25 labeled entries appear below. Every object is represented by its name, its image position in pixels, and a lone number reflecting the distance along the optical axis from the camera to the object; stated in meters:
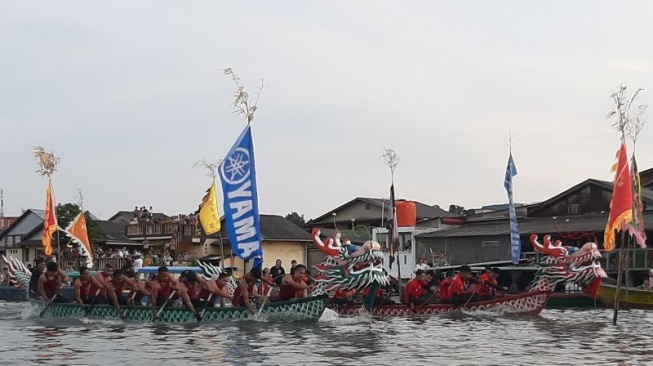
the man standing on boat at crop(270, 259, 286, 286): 32.97
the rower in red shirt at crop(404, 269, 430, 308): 25.89
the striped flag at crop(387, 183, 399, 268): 36.12
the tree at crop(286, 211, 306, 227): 98.68
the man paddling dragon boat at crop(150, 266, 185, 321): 22.77
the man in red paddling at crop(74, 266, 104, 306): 24.64
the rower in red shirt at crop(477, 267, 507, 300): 26.19
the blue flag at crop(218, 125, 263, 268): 21.80
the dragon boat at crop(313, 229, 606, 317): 21.59
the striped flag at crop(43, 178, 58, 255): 39.53
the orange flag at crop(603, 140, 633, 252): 20.34
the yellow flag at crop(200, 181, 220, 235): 39.91
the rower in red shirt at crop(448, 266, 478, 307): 25.81
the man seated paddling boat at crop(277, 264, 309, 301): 22.27
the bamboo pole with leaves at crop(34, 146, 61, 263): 40.31
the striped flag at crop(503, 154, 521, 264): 32.44
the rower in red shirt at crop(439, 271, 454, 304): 26.17
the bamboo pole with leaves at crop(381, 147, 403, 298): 36.12
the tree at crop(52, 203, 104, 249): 59.69
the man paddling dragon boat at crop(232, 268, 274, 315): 21.55
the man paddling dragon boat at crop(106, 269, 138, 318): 23.75
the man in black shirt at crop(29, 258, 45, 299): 26.35
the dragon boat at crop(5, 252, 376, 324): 21.48
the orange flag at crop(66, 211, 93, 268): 38.07
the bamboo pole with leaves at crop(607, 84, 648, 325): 20.64
